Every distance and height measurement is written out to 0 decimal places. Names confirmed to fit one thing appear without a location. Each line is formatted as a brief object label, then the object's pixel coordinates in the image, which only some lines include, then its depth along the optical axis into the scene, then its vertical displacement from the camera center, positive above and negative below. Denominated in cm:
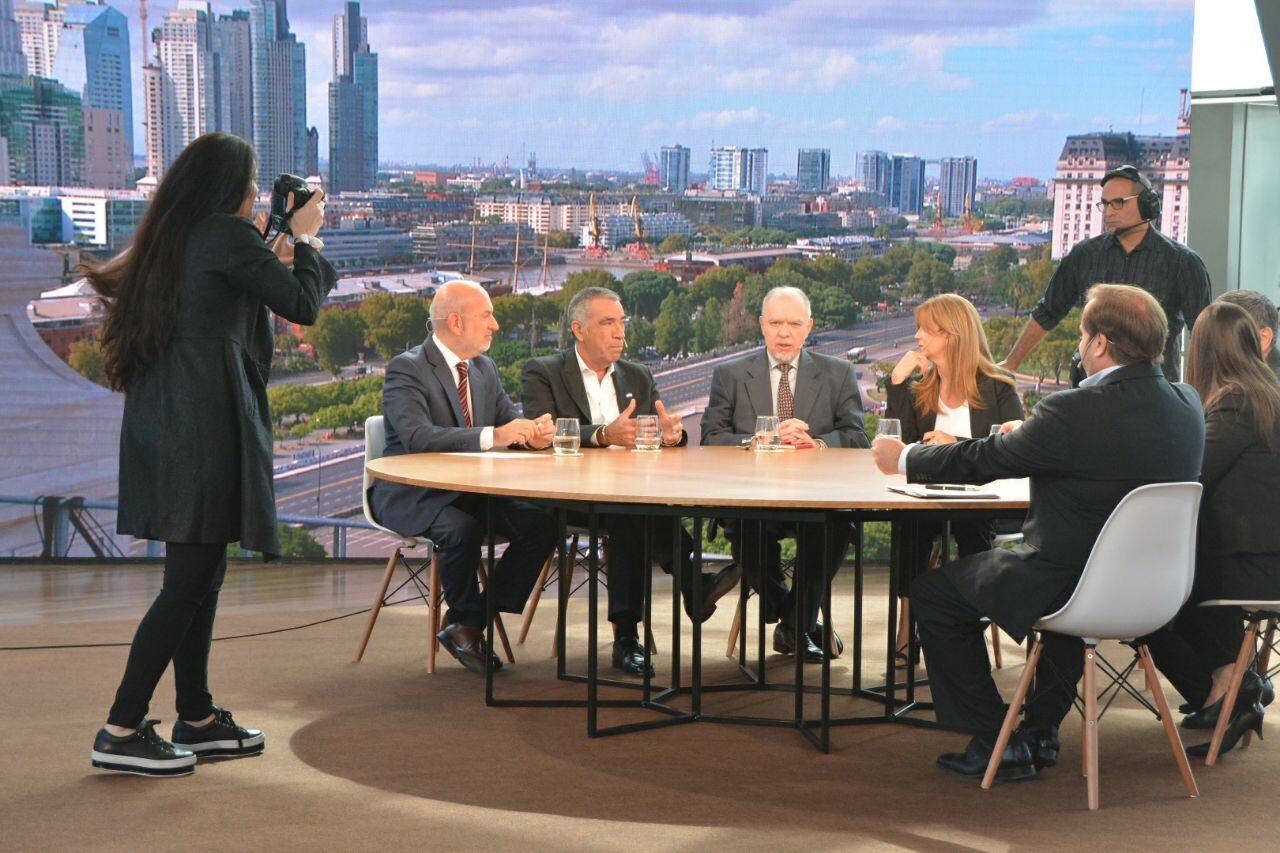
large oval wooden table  379 -68
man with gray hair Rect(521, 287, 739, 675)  494 -59
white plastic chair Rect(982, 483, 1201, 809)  346 -79
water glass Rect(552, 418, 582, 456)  469 -62
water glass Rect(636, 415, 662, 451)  488 -63
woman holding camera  363 -37
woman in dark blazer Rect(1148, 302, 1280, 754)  394 -59
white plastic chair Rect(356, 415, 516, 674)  496 -112
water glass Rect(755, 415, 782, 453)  479 -63
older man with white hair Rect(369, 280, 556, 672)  489 -70
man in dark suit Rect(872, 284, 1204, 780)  352 -56
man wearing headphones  582 -4
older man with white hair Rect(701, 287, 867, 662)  537 -55
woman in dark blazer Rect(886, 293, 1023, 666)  500 -48
